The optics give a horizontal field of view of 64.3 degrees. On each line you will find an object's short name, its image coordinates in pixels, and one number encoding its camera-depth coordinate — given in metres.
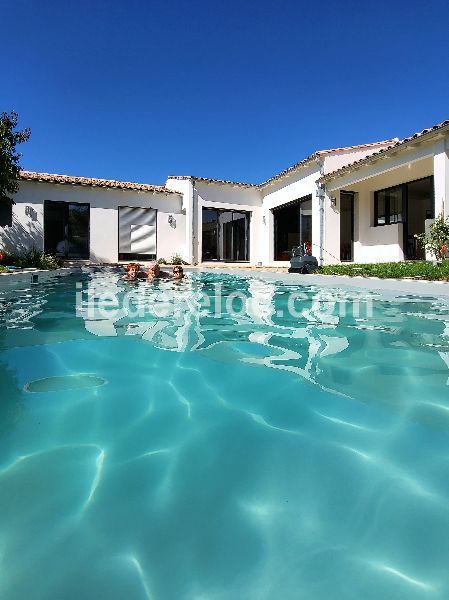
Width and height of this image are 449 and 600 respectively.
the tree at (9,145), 12.88
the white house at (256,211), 13.90
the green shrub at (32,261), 14.04
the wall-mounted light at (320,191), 15.23
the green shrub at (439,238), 10.15
